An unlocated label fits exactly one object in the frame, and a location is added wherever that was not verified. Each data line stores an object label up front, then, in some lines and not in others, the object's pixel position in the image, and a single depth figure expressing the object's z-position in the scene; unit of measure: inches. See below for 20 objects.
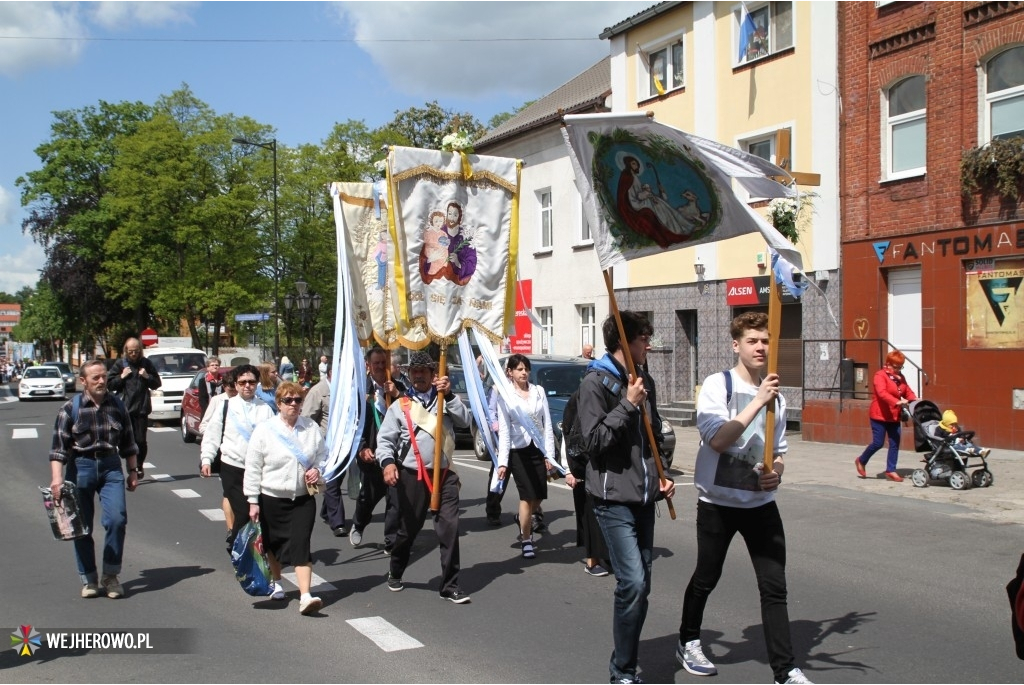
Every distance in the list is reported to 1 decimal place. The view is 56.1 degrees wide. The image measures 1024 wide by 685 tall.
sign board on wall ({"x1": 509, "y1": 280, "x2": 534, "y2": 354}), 917.1
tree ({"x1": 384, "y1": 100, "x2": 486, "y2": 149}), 2012.8
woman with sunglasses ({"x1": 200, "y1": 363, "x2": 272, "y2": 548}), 302.5
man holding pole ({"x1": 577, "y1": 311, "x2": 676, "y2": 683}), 189.5
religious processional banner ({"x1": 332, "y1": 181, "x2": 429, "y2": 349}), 329.4
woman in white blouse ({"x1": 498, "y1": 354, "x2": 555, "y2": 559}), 348.5
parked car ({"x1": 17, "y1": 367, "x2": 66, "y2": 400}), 1663.4
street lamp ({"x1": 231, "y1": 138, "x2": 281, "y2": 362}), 1331.2
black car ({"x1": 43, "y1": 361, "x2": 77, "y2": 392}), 2013.3
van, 1017.5
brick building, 621.6
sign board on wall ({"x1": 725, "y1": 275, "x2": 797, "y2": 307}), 824.3
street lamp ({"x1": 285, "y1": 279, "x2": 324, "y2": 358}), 1238.3
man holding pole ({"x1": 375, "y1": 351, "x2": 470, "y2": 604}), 278.1
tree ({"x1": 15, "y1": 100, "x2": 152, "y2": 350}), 1958.7
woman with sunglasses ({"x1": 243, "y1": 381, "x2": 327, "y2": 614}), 264.5
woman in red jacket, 507.2
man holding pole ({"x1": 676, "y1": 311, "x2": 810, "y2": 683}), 186.2
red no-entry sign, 1599.4
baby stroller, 470.3
